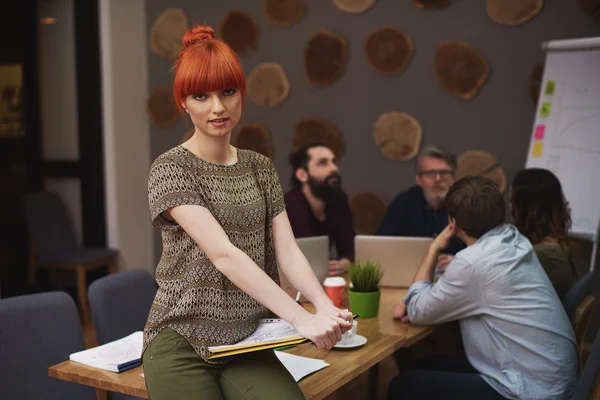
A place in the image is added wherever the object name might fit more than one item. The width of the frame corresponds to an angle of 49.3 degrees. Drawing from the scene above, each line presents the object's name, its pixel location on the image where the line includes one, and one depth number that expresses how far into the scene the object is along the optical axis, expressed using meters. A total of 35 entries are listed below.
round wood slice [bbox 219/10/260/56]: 4.80
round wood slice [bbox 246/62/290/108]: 4.73
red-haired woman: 1.32
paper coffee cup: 2.40
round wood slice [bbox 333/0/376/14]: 4.35
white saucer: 1.88
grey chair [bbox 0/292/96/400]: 1.93
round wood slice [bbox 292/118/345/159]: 4.55
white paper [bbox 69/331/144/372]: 1.75
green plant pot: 2.26
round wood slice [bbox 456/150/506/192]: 4.04
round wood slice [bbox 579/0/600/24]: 3.71
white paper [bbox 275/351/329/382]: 1.67
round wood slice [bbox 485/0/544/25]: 3.87
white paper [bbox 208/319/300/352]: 1.31
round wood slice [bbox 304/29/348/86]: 4.47
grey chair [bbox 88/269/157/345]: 2.23
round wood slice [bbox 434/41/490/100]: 4.05
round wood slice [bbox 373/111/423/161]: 4.29
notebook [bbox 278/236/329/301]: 2.52
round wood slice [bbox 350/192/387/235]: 4.46
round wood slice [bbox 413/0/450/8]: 4.12
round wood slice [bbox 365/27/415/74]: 4.25
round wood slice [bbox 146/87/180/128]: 5.18
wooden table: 1.62
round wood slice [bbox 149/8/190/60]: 5.11
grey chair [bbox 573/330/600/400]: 1.83
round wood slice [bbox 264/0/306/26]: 4.59
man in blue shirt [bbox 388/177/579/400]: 2.10
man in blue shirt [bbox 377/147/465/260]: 3.47
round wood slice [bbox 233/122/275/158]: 4.83
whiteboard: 3.48
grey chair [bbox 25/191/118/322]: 4.64
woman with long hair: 2.67
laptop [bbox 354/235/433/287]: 2.66
